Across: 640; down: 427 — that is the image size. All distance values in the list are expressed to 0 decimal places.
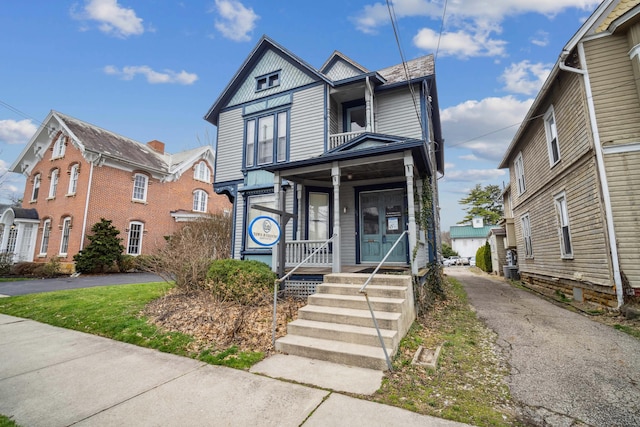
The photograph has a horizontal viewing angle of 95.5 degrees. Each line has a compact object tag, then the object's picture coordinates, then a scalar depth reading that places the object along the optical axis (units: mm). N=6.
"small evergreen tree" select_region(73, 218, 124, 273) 15922
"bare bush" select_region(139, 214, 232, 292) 7727
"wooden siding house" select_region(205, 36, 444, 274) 8539
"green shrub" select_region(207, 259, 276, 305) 6969
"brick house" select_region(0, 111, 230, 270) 17547
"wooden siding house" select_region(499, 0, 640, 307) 6980
